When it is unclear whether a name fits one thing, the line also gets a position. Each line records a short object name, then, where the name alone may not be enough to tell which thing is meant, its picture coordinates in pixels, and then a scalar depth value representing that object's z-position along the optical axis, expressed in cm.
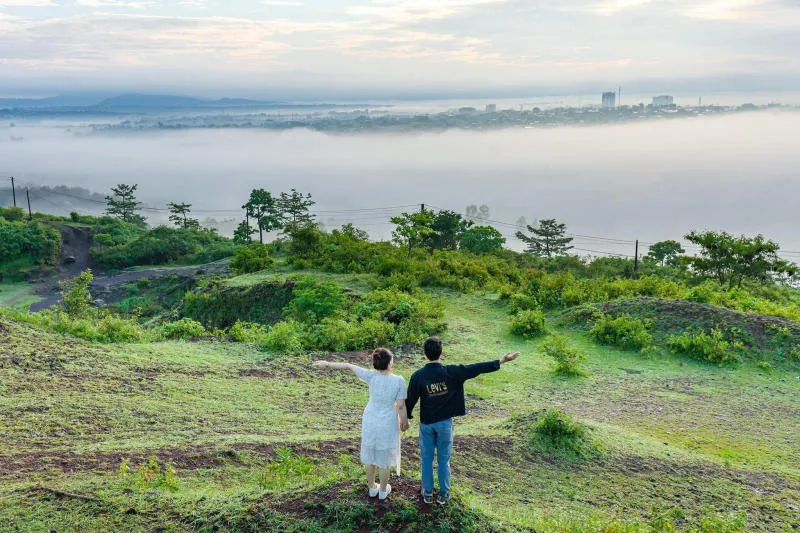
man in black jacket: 575
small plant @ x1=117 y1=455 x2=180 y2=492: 671
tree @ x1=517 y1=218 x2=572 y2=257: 5912
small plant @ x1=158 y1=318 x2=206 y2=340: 1562
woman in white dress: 568
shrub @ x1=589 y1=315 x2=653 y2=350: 1501
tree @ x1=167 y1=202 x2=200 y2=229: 6378
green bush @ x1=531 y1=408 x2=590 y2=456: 878
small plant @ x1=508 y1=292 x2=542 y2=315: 1811
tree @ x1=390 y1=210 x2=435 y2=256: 2705
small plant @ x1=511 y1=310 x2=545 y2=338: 1622
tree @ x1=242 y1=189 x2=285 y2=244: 5584
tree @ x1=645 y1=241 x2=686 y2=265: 4841
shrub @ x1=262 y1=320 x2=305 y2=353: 1427
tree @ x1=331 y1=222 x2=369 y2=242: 2778
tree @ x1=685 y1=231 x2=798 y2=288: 2531
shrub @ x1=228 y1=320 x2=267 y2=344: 1488
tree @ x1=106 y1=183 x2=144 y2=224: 7038
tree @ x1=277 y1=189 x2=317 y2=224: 6278
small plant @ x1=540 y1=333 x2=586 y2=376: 1320
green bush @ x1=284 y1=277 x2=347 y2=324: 1770
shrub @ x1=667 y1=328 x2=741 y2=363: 1405
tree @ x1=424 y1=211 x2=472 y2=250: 4463
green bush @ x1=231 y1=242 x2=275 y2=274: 2642
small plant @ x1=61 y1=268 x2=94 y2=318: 1853
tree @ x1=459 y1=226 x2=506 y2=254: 4184
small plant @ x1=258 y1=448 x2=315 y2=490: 686
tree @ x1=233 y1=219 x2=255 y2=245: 5597
